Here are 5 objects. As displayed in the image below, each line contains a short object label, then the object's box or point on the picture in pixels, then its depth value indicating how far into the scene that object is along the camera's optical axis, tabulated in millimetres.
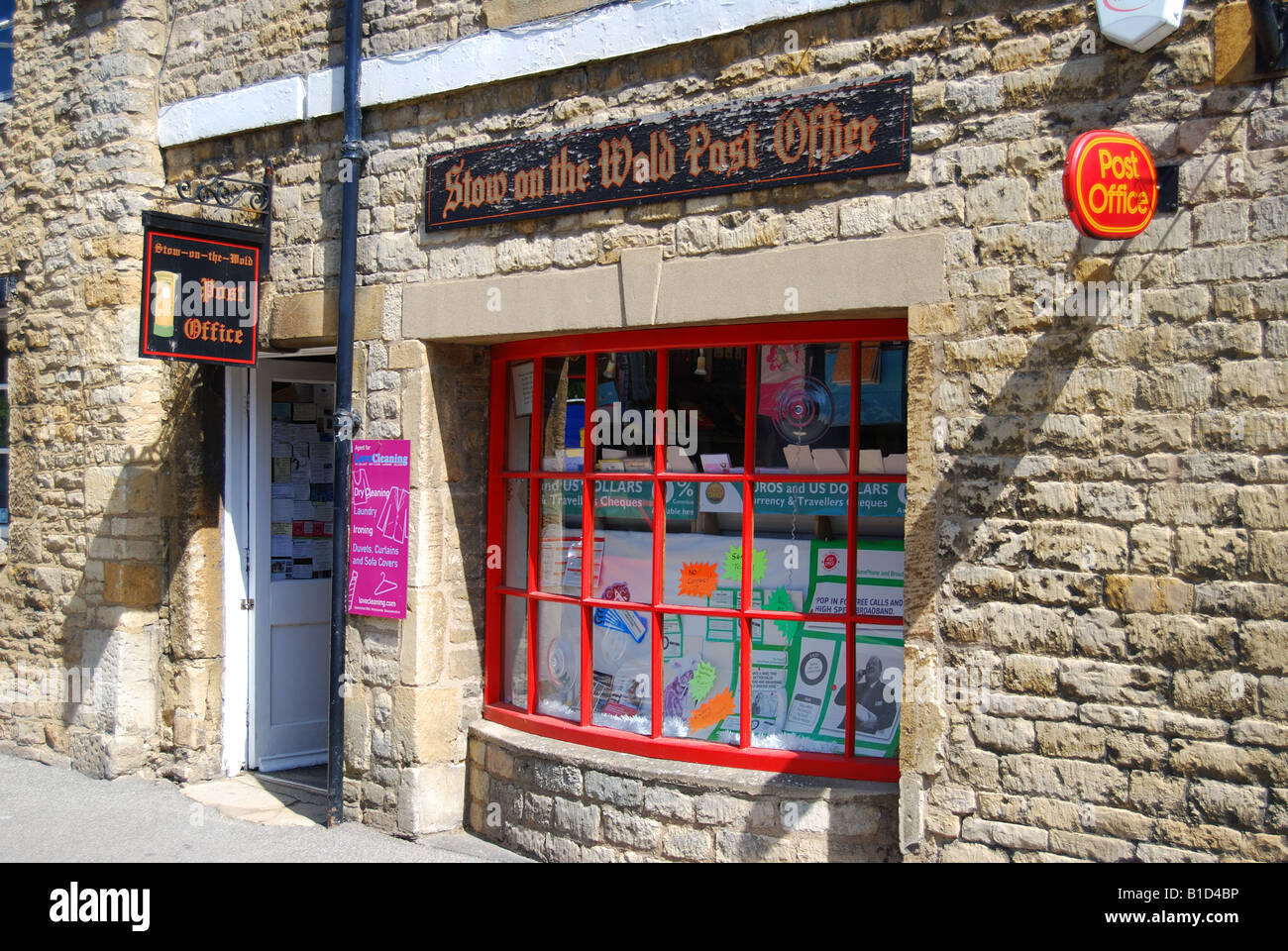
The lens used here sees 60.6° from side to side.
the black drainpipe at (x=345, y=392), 5340
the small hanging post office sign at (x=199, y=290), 5383
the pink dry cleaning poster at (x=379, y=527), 5215
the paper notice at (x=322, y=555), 6703
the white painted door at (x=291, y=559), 6414
